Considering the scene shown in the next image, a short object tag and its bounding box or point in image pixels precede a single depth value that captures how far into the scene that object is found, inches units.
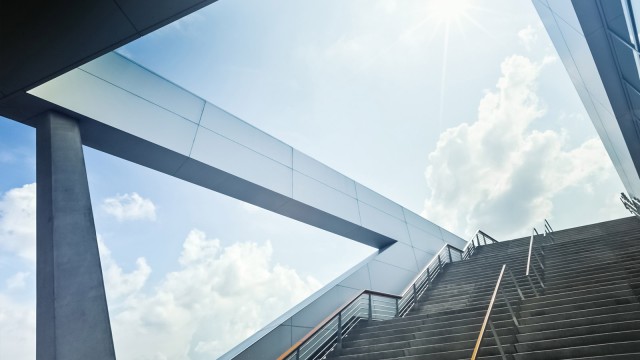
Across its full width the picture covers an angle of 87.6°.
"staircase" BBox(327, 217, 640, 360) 186.7
